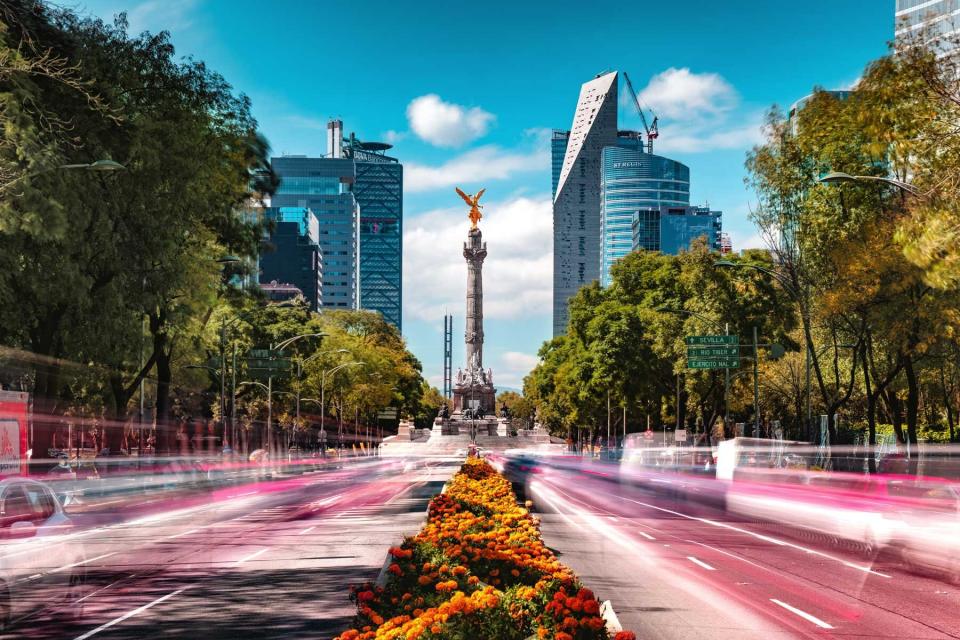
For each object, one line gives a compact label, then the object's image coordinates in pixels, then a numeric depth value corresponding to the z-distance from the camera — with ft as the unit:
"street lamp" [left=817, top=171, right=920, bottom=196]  82.79
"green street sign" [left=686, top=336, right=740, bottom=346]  178.29
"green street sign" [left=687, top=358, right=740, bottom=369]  178.29
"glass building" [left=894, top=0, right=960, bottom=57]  78.84
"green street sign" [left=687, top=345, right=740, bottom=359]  178.40
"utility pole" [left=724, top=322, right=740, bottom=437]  187.74
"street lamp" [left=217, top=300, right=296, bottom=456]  136.17
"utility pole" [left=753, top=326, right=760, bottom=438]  172.96
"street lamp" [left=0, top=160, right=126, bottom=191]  78.32
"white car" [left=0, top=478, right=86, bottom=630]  40.52
